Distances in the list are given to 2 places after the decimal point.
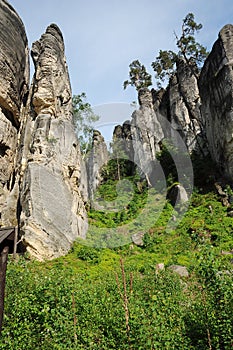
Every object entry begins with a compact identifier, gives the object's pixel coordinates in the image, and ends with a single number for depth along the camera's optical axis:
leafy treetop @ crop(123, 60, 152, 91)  42.06
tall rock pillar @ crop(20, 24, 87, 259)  15.52
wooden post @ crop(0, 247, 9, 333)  4.95
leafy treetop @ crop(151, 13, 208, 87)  34.91
